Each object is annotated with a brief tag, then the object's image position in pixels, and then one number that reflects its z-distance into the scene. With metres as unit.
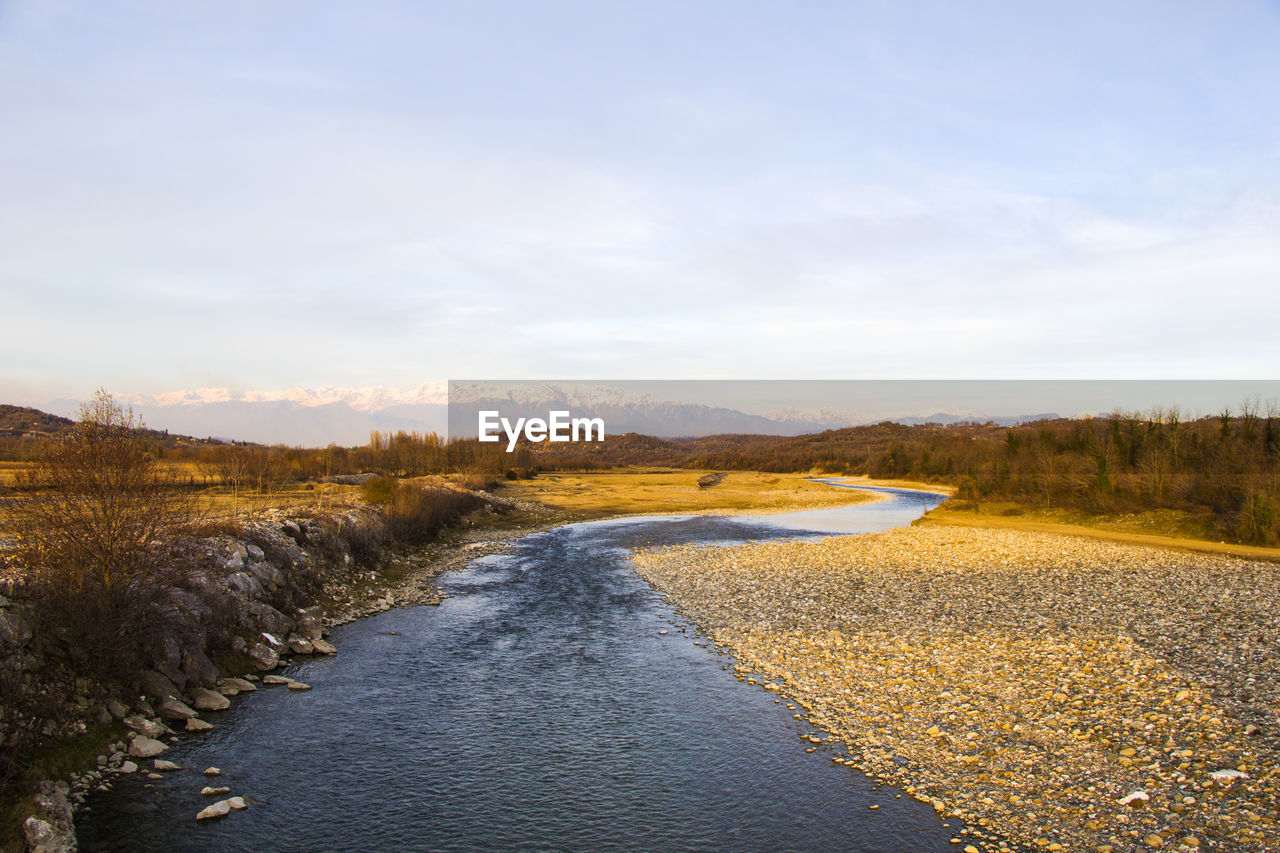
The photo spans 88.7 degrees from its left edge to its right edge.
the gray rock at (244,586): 22.62
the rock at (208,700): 16.88
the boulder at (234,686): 18.12
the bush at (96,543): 15.20
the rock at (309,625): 23.58
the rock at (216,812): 11.91
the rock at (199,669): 17.67
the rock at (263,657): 20.39
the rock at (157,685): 16.23
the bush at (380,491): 48.94
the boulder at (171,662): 16.94
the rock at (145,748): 14.03
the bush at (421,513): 44.44
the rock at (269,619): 22.53
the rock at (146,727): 14.73
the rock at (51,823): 10.47
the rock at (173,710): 15.90
